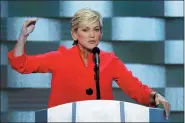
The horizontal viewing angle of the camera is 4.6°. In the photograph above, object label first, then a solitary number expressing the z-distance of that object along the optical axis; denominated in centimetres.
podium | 1240
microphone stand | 1295
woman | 1299
